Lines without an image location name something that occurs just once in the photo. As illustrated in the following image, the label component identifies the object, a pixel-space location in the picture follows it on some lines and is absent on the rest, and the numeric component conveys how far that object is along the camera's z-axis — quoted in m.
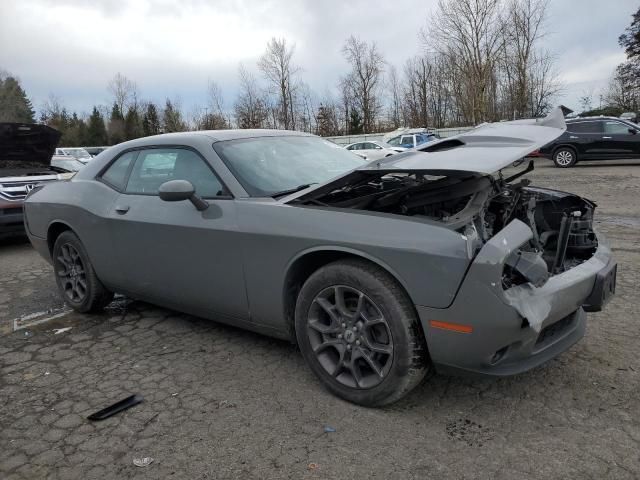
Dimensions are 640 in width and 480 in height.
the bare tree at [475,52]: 29.28
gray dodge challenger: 2.36
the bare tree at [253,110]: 44.59
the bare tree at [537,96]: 36.03
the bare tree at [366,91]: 45.66
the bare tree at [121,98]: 63.19
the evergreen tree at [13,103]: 62.94
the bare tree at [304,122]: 47.55
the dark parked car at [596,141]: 15.67
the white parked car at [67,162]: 13.58
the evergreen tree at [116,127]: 59.12
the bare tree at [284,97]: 43.12
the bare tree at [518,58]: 31.02
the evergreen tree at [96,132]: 58.44
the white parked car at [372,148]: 22.62
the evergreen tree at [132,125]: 59.62
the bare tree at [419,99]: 46.09
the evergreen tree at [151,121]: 59.03
